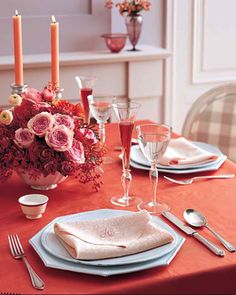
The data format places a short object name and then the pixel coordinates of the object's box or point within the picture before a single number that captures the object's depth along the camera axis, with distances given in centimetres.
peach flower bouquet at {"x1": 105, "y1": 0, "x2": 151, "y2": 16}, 282
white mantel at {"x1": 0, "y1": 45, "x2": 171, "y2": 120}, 275
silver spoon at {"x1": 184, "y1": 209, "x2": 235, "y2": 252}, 137
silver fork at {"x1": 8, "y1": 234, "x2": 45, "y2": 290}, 117
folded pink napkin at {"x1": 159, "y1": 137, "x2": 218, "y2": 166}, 177
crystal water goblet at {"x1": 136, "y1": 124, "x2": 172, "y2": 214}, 143
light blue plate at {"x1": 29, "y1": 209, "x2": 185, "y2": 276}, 120
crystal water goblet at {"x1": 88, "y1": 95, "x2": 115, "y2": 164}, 170
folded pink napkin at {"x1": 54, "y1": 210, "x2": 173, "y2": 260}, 124
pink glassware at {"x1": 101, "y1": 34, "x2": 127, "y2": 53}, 283
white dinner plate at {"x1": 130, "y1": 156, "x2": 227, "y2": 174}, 172
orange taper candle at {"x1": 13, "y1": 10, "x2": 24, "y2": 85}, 178
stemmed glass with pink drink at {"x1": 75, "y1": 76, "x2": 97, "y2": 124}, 184
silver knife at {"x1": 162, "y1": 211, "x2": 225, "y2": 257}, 129
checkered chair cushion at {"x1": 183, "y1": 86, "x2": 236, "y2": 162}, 224
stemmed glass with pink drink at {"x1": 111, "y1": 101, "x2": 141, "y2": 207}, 151
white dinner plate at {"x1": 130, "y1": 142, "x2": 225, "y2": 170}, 174
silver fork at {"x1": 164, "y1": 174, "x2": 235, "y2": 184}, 168
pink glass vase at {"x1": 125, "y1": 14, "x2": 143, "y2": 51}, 284
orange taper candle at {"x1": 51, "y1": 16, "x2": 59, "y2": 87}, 179
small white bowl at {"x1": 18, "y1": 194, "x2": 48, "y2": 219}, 144
